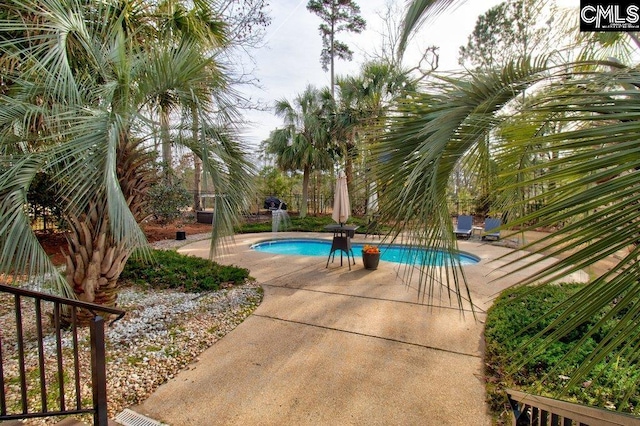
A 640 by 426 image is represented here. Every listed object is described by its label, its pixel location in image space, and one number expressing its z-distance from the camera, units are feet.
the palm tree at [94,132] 8.92
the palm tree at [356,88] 38.42
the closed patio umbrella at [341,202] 25.45
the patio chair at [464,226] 35.86
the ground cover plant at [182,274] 18.49
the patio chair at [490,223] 32.34
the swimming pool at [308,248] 29.27
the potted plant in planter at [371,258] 21.63
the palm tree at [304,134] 46.55
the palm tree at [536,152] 2.68
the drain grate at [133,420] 7.76
